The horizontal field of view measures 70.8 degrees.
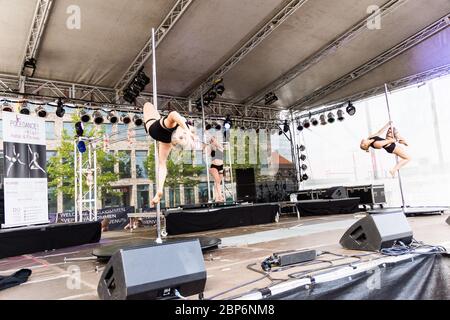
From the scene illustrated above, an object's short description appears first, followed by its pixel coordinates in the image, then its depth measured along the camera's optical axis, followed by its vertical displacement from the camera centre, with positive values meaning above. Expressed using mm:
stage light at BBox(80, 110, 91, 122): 8711 +2345
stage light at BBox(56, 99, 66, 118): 8281 +2477
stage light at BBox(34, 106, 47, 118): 8264 +2452
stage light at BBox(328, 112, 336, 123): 11648 +2517
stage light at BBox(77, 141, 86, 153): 6715 +1199
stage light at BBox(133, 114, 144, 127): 9516 +2336
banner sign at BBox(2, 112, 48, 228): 4633 +552
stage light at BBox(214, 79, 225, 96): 8891 +3026
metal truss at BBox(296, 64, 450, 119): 9188 +3058
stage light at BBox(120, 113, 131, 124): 9370 +2388
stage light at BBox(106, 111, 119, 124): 9156 +2404
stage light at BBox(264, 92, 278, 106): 10836 +3135
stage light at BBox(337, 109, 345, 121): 11188 +2490
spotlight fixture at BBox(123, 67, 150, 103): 7949 +2919
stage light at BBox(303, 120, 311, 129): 12493 +2492
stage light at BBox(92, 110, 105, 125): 8968 +2395
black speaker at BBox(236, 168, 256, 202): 12078 +261
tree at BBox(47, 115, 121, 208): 14852 +1667
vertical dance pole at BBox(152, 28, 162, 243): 3279 +451
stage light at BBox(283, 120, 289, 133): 12851 +2534
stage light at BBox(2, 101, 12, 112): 7841 +2509
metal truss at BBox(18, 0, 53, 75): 5902 +3580
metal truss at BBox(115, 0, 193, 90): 6558 +3659
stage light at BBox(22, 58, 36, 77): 7023 +3224
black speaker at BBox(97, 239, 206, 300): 1790 -446
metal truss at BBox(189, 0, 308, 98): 7000 +3780
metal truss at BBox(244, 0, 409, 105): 7098 +3662
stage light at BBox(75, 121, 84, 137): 8033 +1889
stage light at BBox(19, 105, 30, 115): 7938 +2408
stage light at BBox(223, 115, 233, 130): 10727 +2369
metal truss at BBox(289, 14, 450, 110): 7773 +3505
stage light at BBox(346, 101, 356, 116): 10828 +2573
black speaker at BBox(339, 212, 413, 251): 3104 -499
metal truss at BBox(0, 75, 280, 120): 8125 +3076
